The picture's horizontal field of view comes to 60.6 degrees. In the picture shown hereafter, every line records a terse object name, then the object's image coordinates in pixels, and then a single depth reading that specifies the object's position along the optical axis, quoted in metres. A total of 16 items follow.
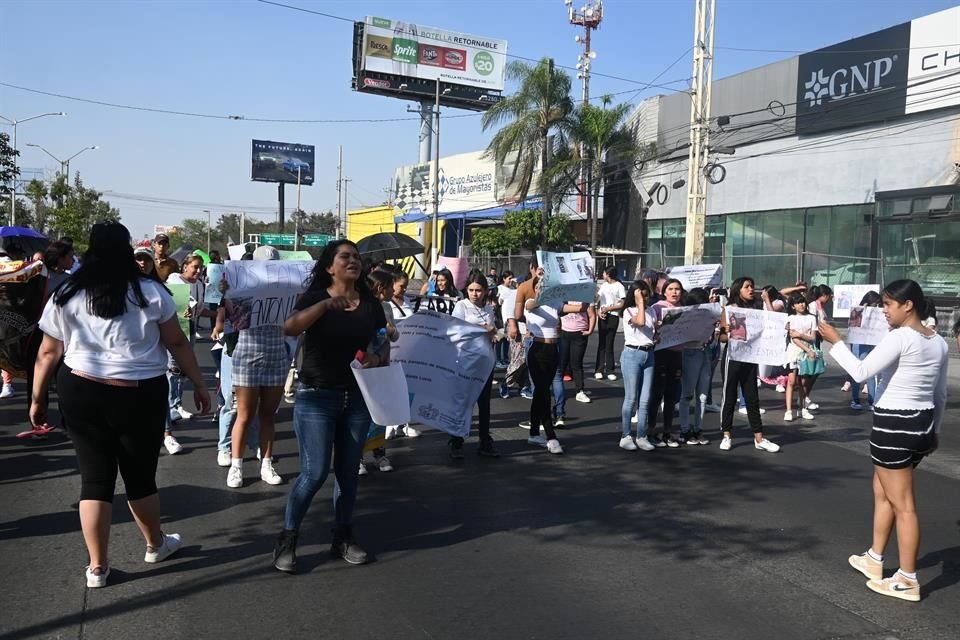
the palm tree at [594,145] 33.34
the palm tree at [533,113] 33.03
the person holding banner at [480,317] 7.79
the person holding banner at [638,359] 8.05
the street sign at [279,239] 61.15
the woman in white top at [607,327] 12.65
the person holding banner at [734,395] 8.45
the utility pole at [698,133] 20.30
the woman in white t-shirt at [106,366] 4.24
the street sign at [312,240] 61.64
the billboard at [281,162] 74.44
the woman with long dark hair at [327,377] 4.59
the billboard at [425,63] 54.84
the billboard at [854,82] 24.27
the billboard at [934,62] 22.41
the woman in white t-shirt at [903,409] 4.58
